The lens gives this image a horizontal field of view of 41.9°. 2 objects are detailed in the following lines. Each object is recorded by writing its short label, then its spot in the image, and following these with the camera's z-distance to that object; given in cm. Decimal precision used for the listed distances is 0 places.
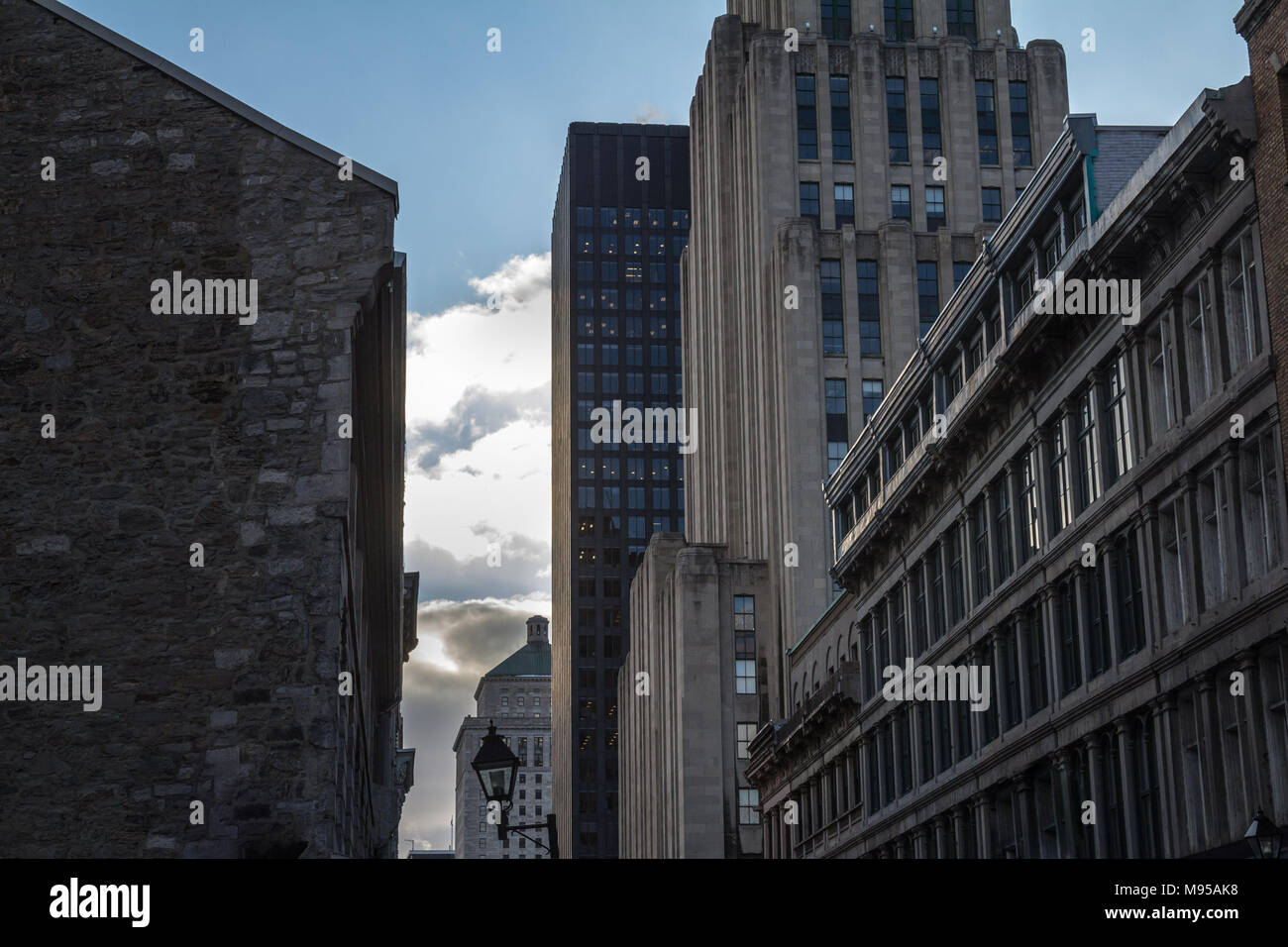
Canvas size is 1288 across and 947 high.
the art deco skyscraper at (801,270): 9538
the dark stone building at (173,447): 2089
